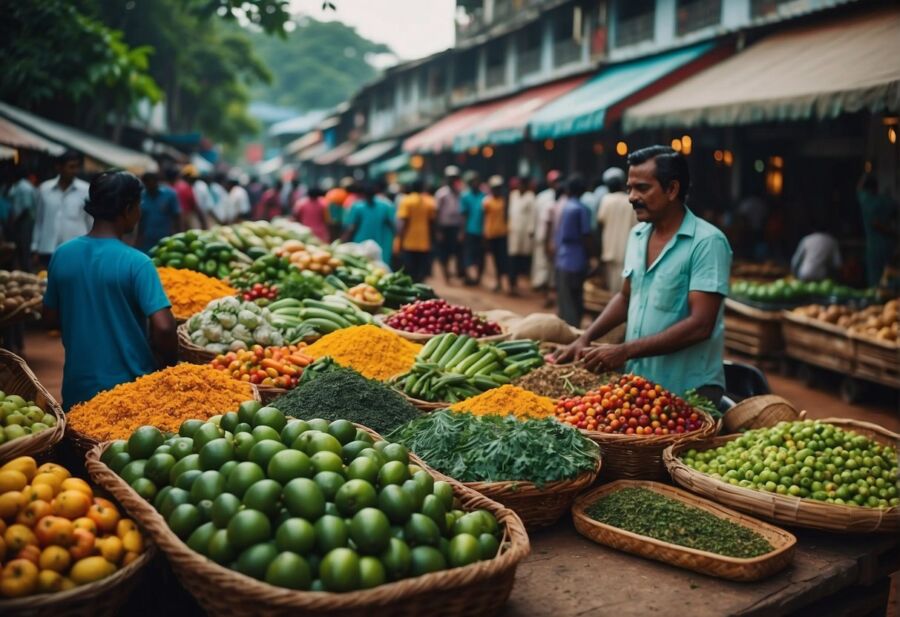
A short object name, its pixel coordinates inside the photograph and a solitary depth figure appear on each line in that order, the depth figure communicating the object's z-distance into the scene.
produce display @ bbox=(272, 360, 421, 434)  3.75
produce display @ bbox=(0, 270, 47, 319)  7.09
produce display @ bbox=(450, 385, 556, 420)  3.83
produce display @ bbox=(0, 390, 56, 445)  3.00
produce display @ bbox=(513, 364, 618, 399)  4.40
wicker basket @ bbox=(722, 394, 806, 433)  4.08
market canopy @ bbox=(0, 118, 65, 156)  11.83
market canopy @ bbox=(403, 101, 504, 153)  24.02
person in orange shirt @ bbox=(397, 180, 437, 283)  13.97
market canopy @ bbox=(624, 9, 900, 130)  8.84
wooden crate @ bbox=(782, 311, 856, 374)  7.93
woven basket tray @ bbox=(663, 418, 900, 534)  3.08
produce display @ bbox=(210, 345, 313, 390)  4.45
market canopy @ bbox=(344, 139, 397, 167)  35.28
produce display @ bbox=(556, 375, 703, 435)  3.64
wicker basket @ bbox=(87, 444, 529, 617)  2.12
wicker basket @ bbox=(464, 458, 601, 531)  2.99
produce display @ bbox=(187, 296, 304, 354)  5.29
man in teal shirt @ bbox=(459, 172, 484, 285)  15.62
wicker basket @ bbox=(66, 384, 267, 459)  3.23
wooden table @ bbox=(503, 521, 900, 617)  2.64
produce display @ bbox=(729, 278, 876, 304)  9.41
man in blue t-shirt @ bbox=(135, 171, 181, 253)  11.61
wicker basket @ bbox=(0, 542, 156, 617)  2.18
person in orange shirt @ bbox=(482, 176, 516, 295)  15.34
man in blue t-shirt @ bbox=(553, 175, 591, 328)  11.29
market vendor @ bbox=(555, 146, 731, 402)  3.94
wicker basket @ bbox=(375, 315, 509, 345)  5.54
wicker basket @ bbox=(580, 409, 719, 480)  3.52
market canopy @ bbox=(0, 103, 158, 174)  16.19
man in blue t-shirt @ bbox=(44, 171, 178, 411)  3.74
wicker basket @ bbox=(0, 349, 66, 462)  2.82
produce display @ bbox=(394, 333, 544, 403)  4.32
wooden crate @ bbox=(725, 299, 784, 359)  9.28
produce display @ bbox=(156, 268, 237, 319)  6.48
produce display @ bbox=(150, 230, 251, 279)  7.75
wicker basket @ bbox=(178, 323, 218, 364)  5.14
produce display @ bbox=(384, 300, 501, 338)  5.74
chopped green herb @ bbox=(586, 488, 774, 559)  2.89
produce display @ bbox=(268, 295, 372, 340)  5.89
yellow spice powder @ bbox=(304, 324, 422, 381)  4.78
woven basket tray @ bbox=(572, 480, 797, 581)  2.76
